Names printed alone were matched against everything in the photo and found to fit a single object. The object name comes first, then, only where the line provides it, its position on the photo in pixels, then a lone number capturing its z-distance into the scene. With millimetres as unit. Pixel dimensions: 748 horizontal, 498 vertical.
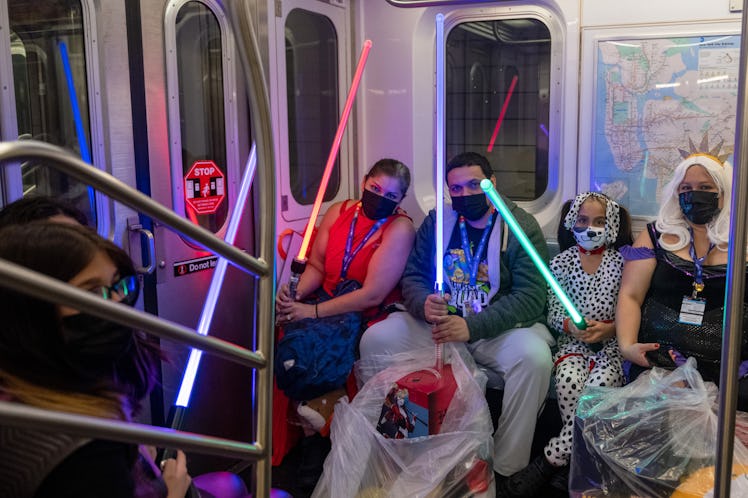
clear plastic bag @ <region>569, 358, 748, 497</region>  2596
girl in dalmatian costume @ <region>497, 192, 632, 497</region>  3289
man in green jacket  3396
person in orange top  3561
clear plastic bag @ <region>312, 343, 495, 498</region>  3078
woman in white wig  3133
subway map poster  3803
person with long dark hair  1070
